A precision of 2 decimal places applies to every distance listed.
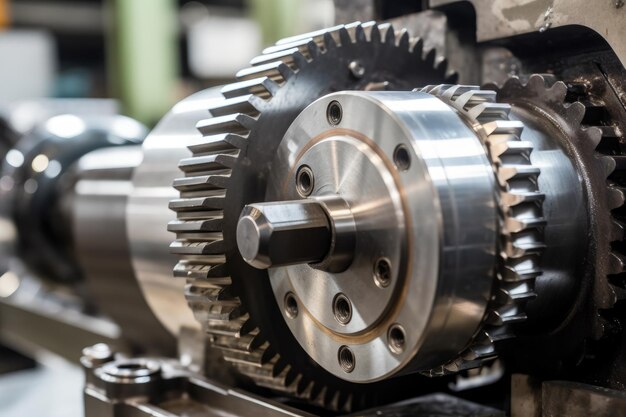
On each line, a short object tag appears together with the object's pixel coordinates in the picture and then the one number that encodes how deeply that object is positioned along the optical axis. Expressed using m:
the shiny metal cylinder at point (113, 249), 0.94
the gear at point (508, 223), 0.65
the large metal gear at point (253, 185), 0.73
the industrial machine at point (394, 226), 0.65
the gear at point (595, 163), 0.70
